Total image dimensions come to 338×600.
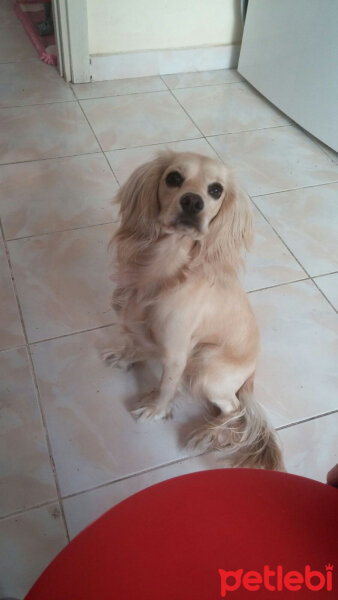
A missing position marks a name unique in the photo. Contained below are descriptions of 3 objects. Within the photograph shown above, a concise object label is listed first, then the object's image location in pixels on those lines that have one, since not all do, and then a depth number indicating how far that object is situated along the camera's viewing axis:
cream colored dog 1.00
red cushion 0.51
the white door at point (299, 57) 2.07
